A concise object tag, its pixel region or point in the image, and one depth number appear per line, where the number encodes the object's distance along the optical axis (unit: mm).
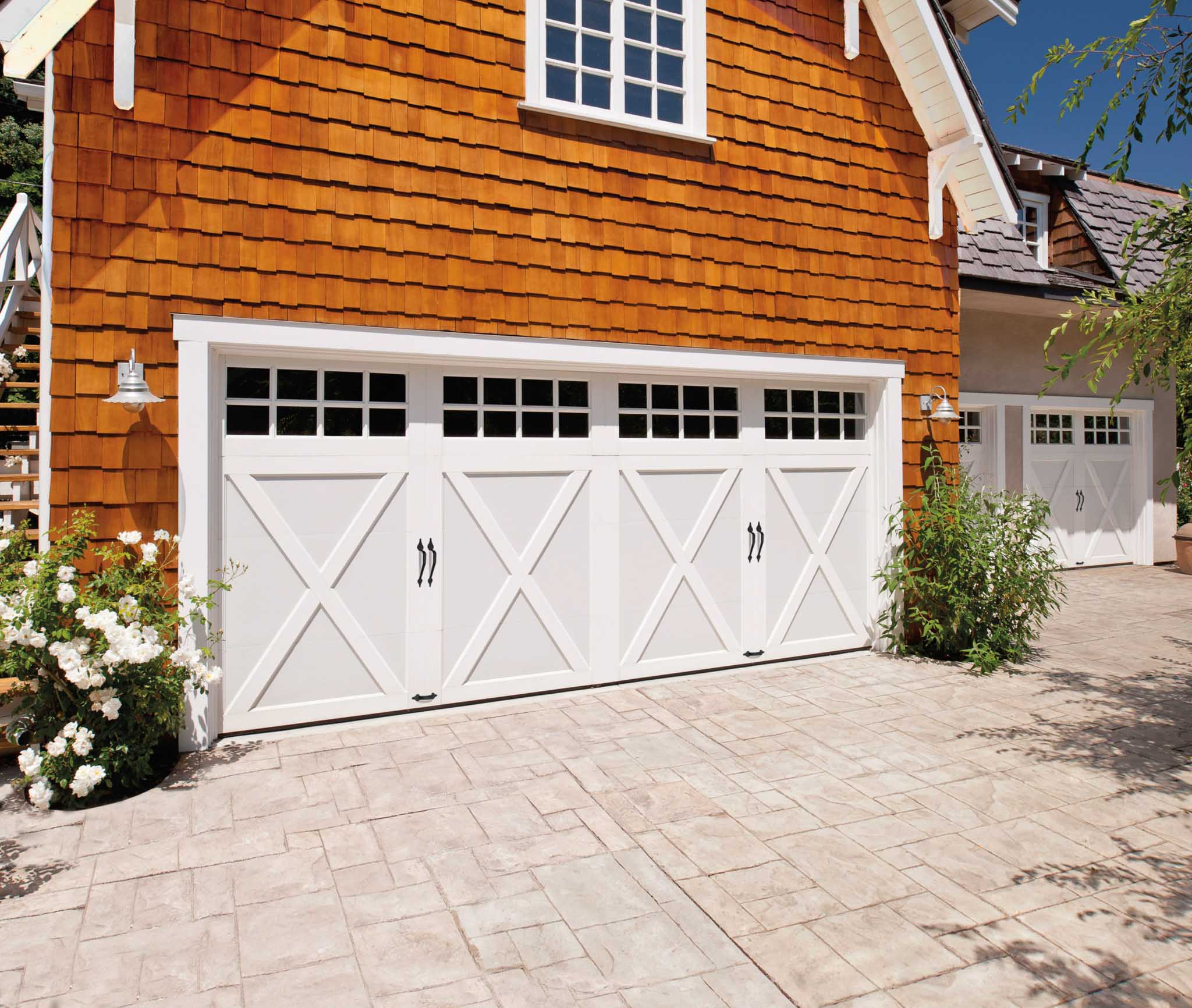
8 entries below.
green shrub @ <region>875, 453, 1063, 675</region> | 6258
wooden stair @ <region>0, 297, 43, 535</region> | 5316
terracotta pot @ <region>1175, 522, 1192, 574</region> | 10742
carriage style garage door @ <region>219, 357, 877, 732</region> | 4754
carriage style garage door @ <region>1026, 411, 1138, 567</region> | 10555
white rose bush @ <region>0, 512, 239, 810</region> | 3682
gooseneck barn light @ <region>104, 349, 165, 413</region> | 4105
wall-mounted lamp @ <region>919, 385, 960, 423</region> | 6664
